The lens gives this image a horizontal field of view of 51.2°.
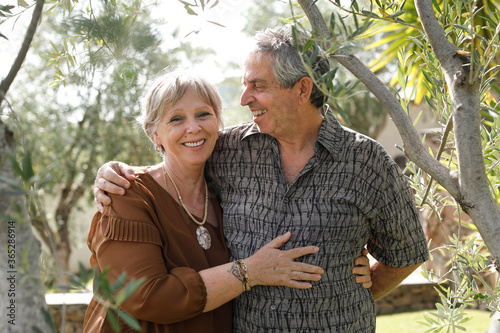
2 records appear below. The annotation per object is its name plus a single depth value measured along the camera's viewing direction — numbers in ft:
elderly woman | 6.63
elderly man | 7.24
